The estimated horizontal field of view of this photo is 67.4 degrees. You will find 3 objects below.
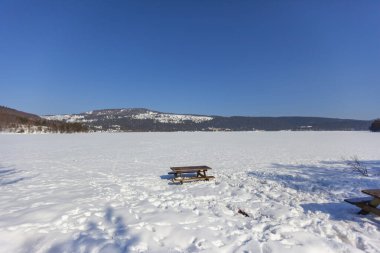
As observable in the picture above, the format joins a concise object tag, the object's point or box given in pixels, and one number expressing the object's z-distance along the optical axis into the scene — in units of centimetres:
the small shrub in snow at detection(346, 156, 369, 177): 1118
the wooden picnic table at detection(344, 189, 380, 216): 586
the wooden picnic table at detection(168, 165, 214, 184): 1031
